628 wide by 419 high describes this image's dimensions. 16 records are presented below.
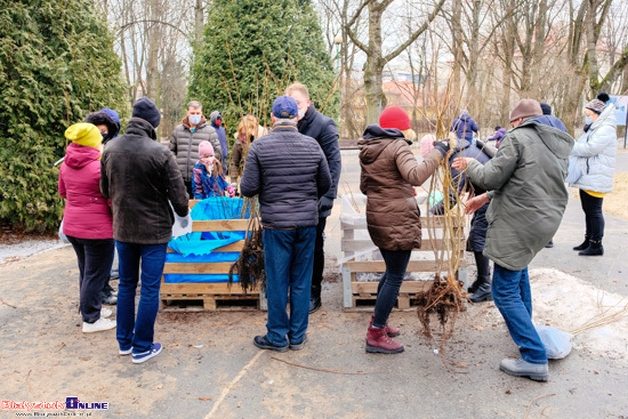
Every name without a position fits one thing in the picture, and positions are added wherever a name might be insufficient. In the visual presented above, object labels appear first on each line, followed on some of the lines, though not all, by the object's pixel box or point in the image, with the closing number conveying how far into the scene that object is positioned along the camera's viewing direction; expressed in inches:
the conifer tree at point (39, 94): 274.8
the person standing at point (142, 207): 136.4
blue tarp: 177.4
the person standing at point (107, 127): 176.6
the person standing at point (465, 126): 152.3
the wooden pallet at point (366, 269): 176.2
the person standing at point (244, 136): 201.3
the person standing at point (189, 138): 242.7
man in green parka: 127.3
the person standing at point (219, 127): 306.2
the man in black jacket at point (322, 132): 169.8
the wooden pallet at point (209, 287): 178.1
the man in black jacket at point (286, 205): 142.5
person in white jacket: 235.8
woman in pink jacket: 155.8
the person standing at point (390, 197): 138.3
